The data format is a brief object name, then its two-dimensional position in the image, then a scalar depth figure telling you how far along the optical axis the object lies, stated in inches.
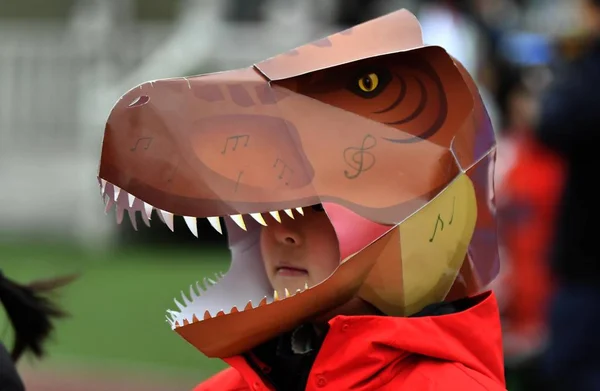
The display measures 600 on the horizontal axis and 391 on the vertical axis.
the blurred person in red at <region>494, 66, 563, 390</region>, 574.6
